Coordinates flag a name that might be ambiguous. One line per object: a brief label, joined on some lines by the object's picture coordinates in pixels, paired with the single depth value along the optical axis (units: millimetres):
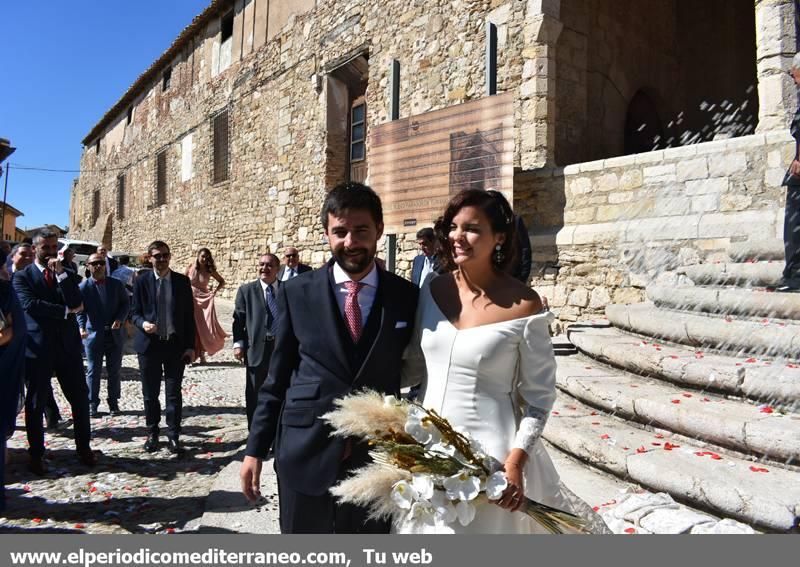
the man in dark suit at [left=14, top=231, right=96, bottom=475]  4375
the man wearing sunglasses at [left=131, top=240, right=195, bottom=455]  4719
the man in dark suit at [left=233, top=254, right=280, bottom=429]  4691
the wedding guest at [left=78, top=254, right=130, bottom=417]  6047
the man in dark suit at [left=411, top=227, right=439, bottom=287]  5480
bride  1647
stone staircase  2584
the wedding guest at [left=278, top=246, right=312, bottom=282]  6270
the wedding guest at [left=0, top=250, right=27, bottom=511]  3393
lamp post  6438
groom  1704
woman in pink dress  6609
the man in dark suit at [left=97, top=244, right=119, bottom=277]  8753
